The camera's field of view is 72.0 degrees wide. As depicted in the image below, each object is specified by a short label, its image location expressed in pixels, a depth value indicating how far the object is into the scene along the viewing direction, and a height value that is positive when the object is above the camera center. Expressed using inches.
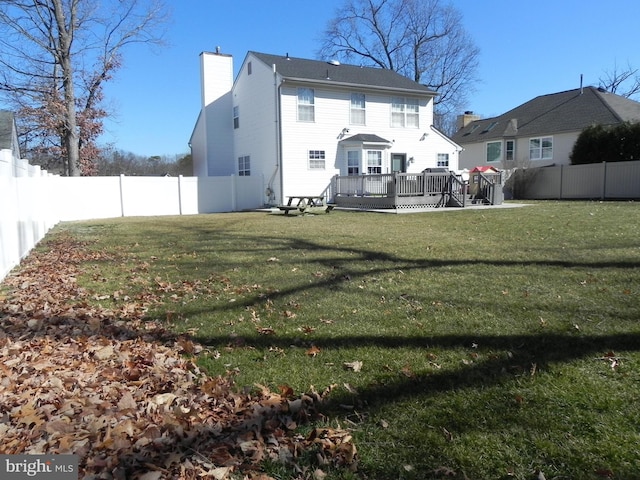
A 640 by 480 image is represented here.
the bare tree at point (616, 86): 1720.8 +424.7
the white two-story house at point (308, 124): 847.7 +147.7
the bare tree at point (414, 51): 1574.8 +519.0
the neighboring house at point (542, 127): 1115.9 +177.0
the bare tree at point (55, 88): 896.3 +226.6
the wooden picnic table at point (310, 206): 666.2 -18.6
